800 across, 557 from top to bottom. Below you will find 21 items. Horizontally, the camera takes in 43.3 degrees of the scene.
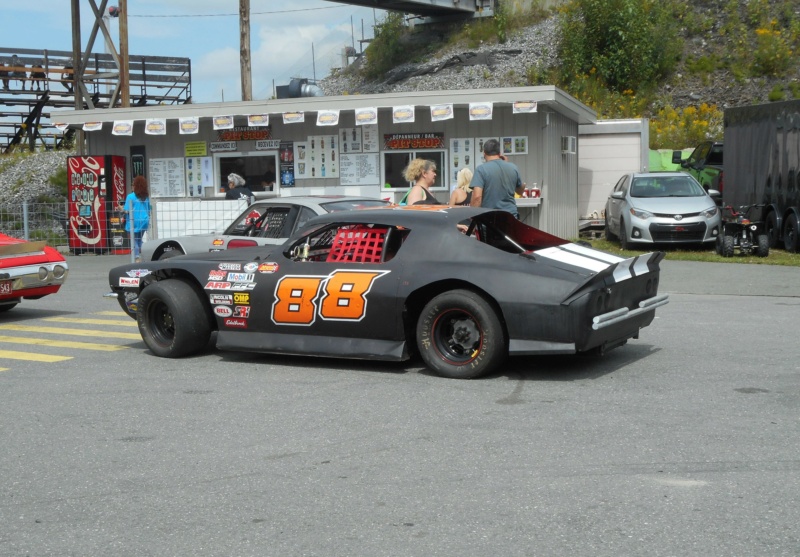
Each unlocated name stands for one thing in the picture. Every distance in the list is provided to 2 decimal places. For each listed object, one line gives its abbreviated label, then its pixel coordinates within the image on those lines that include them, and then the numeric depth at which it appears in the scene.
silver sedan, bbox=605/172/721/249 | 18.50
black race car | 7.48
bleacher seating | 33.94
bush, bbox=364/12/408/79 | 49.78
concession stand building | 20.30
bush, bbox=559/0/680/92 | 39.44
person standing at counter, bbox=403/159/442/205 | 11.38
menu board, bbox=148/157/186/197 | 22.81
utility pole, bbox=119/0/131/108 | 24.20
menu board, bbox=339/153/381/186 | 21.25
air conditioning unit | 22.05
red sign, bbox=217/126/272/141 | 22.03
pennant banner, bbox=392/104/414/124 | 20.00
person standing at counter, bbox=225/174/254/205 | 18.78
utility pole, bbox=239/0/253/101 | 24.22
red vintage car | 12.04
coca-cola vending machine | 22.45
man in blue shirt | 11.63
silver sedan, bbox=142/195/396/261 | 12.69
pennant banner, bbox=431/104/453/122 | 19.78
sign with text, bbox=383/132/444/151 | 21.02
